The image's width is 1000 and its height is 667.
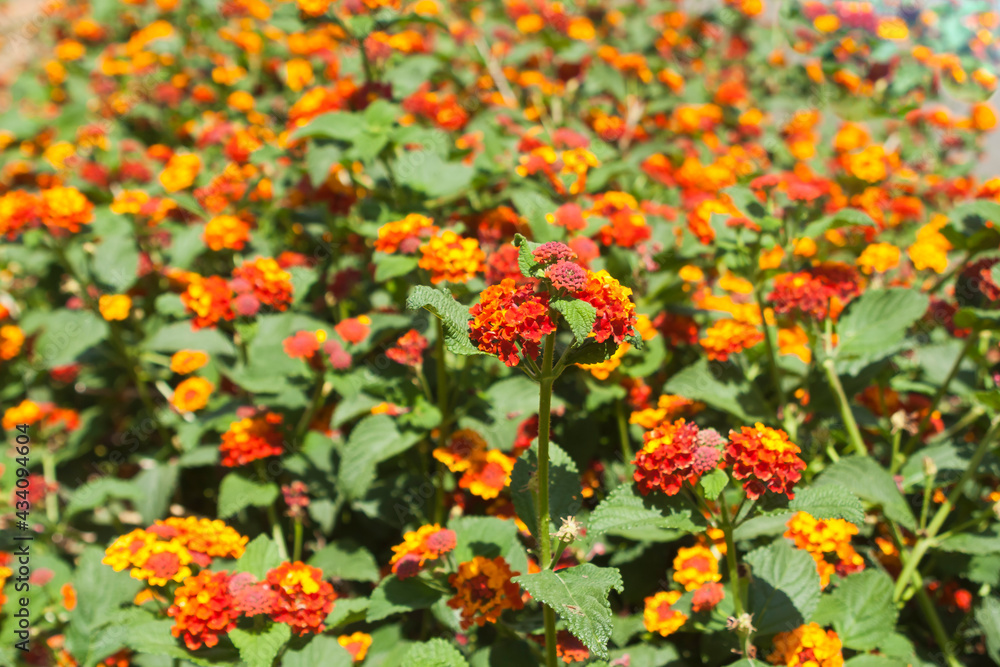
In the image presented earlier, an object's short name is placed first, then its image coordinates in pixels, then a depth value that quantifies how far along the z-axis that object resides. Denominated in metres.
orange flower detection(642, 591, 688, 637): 1.73
